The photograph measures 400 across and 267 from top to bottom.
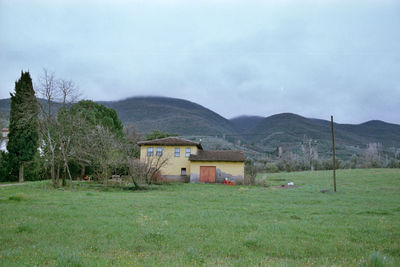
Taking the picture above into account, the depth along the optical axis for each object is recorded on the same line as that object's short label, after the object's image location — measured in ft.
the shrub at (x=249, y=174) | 105.92
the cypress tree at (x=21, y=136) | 103.45
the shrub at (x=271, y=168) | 197.73
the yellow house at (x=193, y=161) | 115.03
